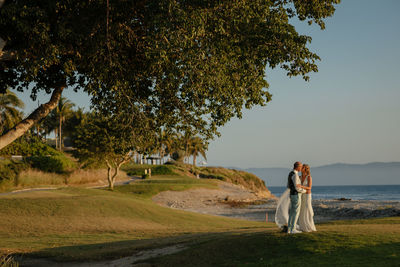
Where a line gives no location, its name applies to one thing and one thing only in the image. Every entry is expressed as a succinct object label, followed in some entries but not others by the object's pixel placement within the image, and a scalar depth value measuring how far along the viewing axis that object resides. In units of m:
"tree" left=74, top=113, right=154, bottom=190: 45.44
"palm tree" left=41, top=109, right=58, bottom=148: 117.19
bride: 14.00
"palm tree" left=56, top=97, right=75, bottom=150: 111.75
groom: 13.80
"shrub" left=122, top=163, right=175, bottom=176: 89.26
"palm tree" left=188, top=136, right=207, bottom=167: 141.62
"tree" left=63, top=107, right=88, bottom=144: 120.57
